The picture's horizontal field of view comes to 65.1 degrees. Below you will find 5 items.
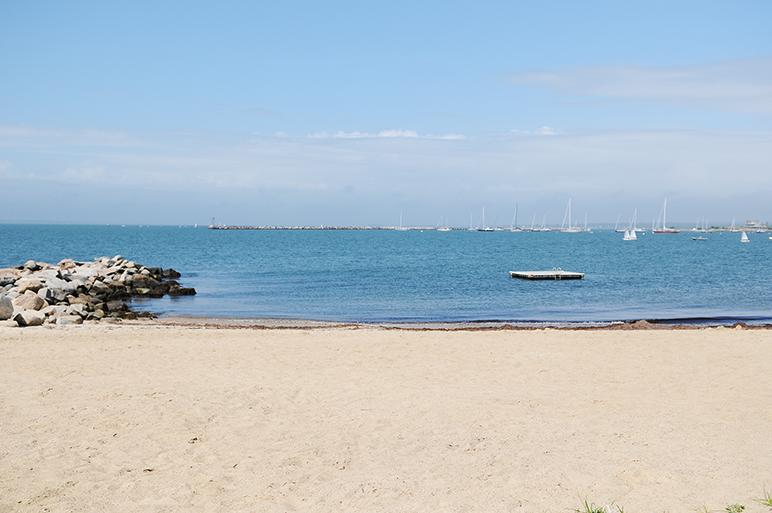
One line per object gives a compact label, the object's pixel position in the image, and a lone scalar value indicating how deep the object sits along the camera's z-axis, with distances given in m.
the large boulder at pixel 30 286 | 23.13
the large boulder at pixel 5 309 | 17.74
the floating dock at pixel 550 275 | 40.66
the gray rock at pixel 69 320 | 18.36
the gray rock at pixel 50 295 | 22.94
